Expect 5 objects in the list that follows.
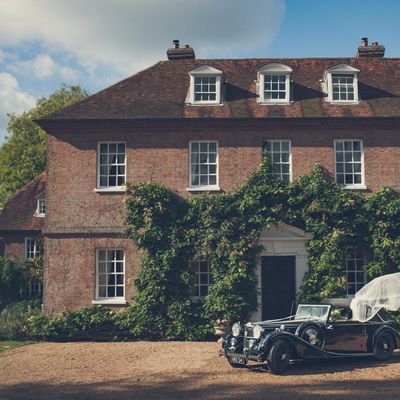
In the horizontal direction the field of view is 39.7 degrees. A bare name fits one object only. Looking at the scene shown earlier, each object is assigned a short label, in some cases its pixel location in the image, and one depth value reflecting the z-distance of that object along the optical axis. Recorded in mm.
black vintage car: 11352
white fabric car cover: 14109
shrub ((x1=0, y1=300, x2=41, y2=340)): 17703
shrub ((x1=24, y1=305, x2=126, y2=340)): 17547
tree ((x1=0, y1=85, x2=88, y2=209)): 38781
